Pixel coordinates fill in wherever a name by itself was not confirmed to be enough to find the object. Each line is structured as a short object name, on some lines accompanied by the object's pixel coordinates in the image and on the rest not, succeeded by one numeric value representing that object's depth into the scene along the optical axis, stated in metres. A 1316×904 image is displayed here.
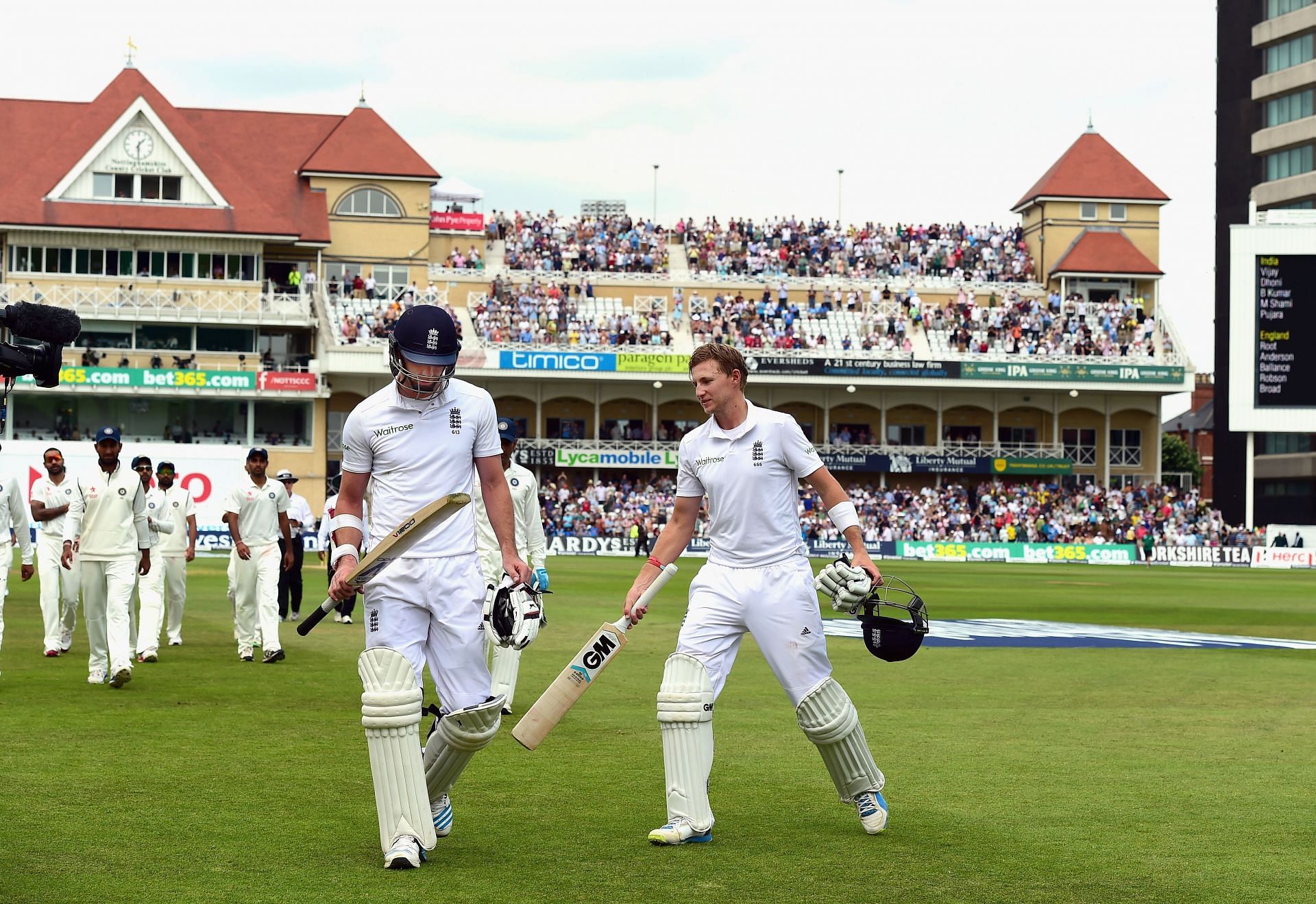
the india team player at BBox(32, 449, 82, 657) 15.84
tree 115.75
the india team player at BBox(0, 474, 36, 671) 14.75
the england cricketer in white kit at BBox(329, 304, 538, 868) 7.15
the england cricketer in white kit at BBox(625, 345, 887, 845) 7.96
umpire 22.20
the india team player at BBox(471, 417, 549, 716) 13.47
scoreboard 53.31
